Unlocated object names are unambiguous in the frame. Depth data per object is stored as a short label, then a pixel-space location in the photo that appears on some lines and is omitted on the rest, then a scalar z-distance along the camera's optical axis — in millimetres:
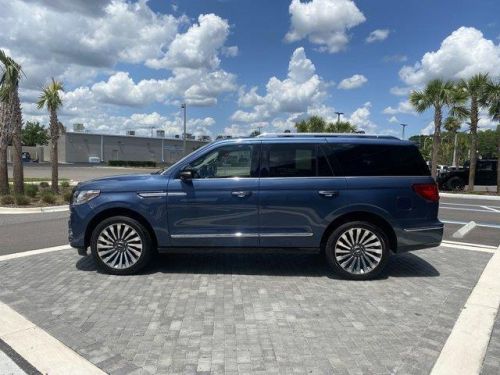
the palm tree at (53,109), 17678
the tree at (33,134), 87981
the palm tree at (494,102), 23078
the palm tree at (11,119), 15359
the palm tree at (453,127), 47719
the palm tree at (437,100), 23745
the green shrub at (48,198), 14989
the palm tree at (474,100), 23250
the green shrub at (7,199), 14352
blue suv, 5770
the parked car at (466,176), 24828
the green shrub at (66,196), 15688
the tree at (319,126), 47031
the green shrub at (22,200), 14298
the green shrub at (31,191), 15969
